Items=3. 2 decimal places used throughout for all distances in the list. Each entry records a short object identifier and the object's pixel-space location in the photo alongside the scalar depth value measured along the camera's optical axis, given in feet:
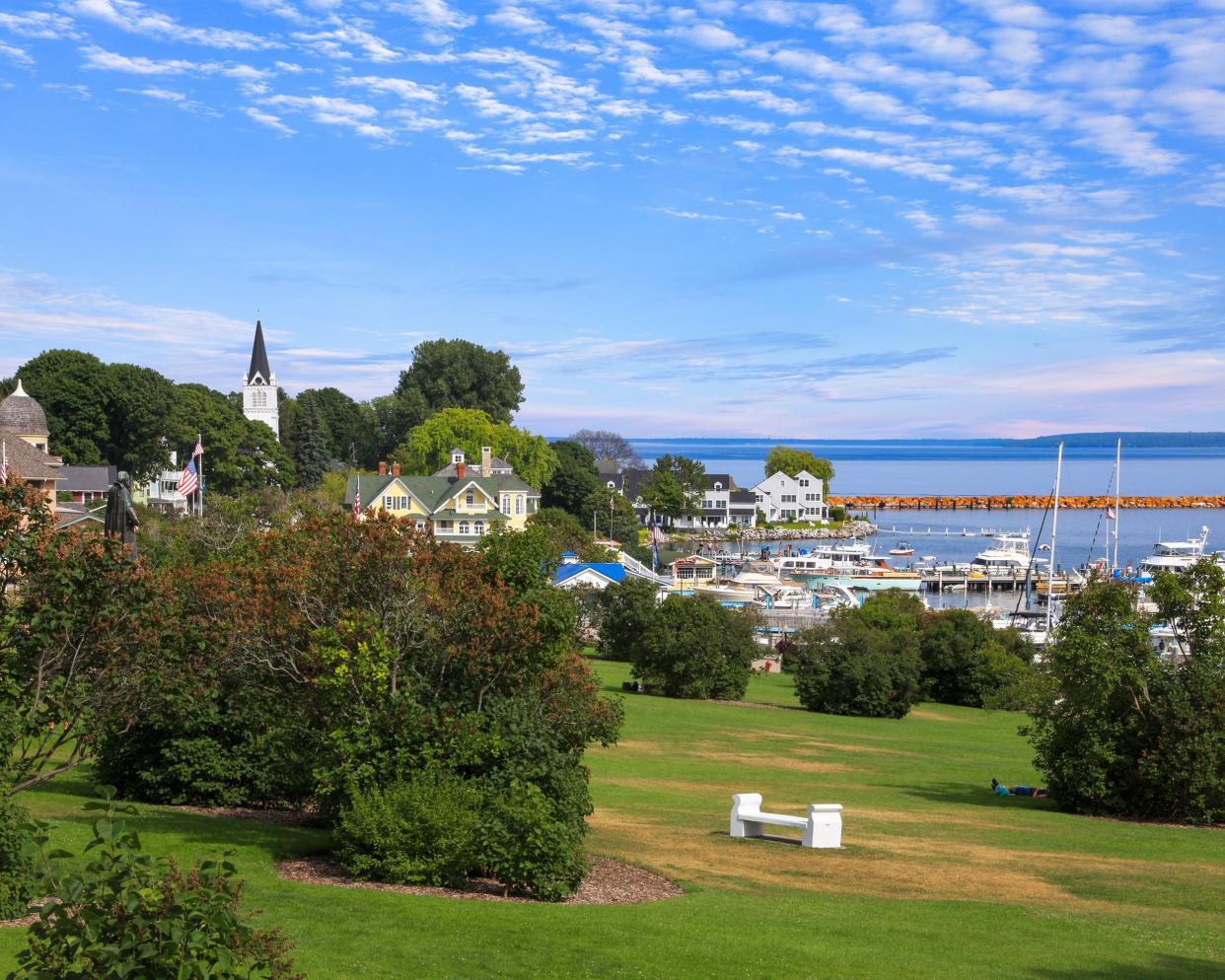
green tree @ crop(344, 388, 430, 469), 483.92
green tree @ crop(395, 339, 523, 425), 487.61
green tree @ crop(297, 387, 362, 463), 536.01
